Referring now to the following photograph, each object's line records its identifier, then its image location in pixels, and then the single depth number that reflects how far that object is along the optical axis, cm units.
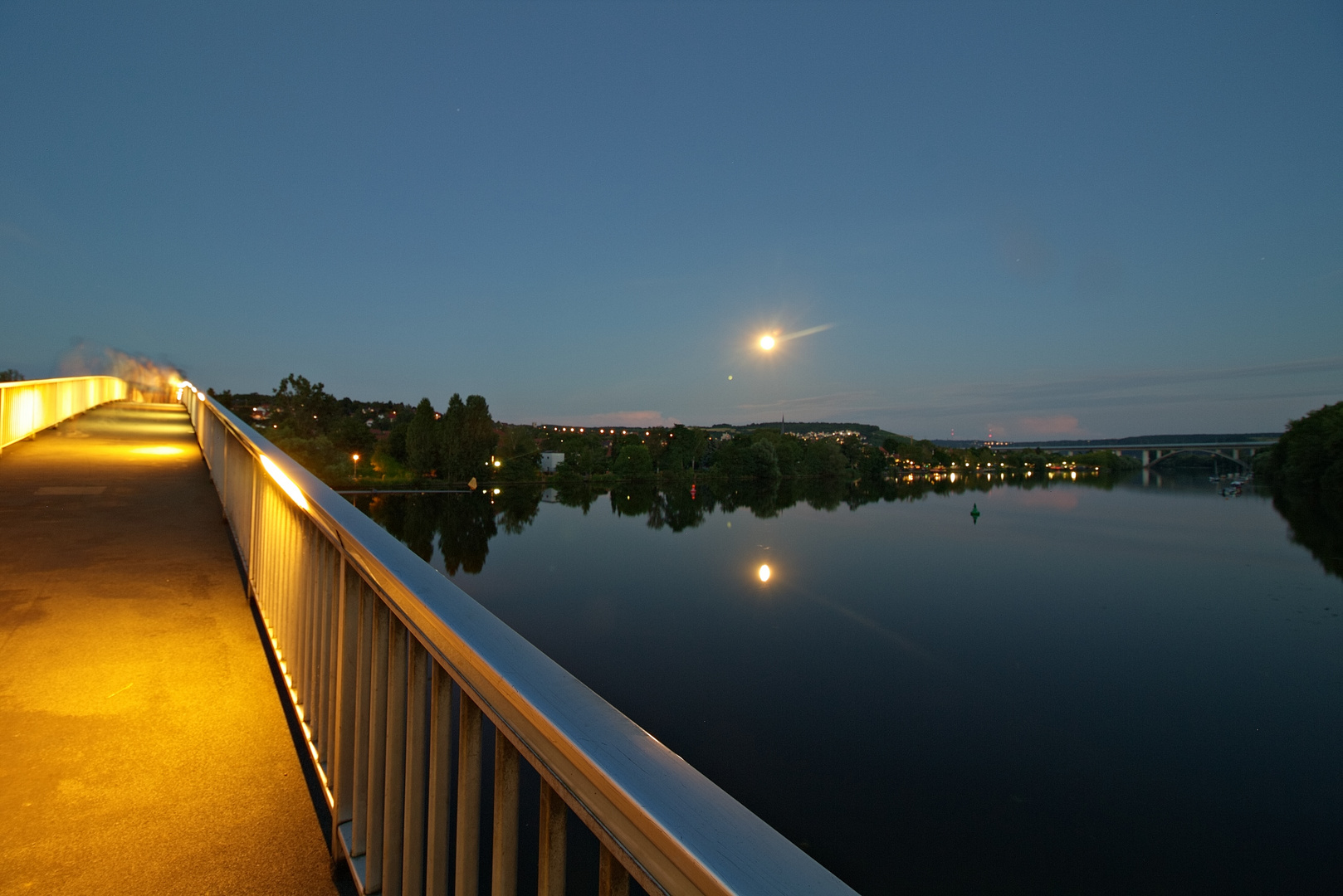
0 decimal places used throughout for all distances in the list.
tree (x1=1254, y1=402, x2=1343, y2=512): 5859
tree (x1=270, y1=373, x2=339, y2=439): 7756
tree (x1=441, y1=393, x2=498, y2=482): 7788
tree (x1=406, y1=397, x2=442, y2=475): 7850
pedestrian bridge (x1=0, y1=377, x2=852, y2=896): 77
